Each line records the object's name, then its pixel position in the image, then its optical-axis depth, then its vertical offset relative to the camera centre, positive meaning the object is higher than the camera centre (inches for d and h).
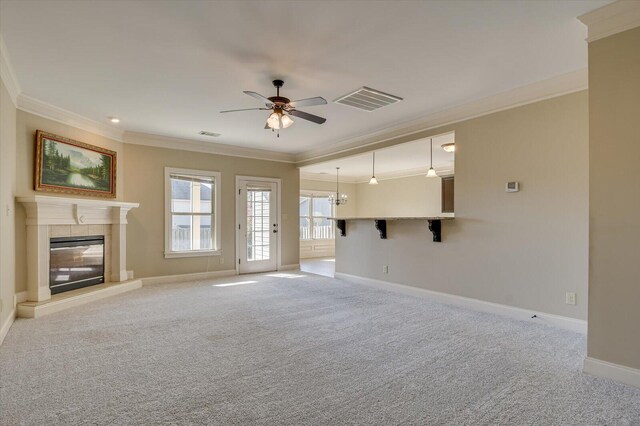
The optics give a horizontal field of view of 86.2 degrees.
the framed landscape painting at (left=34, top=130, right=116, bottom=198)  176.7 +27.2
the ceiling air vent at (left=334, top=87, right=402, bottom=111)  156.4 +55.4
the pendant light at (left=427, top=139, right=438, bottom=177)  277.7 +33.5
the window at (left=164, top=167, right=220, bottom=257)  248.1 +1.1
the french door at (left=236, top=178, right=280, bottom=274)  278.7 -8.7
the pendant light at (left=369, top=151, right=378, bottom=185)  313.6 +50.3
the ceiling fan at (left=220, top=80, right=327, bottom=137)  134.4 +42.8
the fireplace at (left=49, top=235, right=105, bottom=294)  184.0 -27.6
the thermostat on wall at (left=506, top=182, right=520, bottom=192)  154.5 +12.4
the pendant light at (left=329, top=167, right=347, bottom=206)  423.1 +21.2
